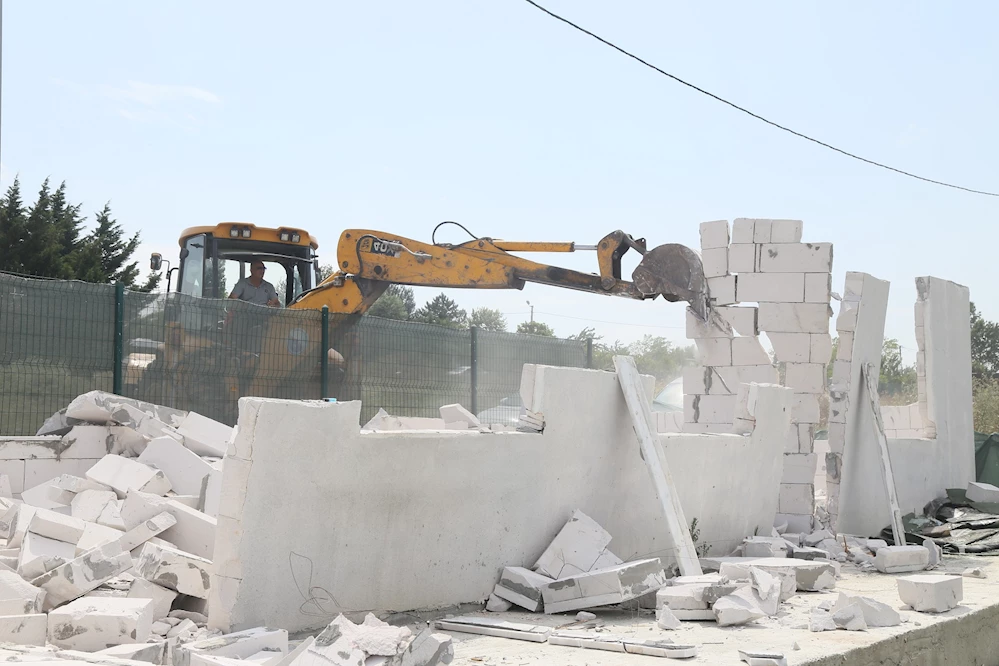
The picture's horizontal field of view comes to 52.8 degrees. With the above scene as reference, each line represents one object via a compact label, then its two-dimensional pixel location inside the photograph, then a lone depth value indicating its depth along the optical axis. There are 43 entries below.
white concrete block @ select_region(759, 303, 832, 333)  12.52
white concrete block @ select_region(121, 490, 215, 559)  6.74
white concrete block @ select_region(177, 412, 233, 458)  8.84
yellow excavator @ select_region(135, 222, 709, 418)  11.40
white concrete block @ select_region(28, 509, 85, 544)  6.57
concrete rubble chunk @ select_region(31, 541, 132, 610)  5.95
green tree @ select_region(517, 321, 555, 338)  57.16
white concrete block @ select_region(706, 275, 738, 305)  12.80
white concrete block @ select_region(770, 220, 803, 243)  12.70
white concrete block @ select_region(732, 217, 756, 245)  12.78
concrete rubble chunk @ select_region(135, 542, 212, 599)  6.07
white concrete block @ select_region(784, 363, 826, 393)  12.60
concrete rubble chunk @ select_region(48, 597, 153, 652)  5.40
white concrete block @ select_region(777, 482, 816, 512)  12.49
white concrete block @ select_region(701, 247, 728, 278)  12.89
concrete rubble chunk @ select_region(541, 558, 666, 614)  6.99
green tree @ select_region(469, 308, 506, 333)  64.74
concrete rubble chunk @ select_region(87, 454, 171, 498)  7.55
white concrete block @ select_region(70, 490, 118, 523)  7.15
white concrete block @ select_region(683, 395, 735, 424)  12.61
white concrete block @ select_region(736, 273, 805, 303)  12.58
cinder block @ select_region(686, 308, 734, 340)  12.76
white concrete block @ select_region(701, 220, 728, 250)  12.91
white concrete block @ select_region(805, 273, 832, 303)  12.54
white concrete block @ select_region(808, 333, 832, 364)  12.57
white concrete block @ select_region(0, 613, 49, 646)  5.37
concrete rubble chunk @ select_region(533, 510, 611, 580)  7.52
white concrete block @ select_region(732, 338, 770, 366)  12.46
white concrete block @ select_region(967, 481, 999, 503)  16.12
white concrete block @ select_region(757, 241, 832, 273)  12.61
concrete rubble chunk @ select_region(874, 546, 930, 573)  10.48
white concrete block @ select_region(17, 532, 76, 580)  6.12
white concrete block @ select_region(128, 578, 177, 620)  5.88
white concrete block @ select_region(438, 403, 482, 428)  10.07
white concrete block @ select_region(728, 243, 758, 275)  12.75
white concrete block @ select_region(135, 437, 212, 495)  7.93
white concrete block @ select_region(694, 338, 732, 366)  12.73
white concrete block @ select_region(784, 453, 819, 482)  12.53
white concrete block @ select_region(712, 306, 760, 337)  12.63
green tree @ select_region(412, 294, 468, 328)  55.00
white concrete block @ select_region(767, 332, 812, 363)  12.58
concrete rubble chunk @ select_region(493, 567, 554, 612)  7.13
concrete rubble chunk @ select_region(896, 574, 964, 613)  7.67
